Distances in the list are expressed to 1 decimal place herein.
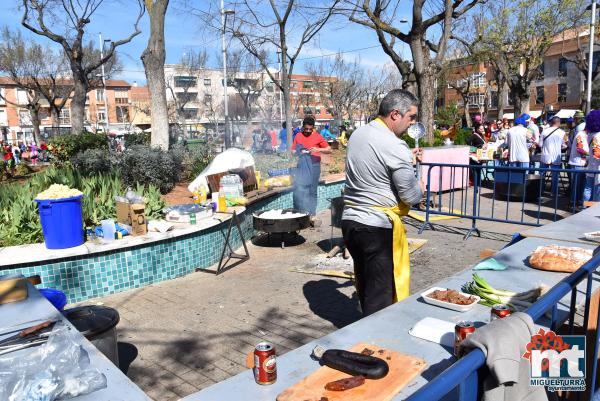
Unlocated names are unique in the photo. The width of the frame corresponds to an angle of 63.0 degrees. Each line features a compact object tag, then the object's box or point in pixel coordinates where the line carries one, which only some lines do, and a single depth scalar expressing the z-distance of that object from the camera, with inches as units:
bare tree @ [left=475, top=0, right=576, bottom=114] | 1083.3
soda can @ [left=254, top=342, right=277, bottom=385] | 80.5
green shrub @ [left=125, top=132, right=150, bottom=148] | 625.7
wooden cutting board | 76.8
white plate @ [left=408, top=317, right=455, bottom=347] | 96.7
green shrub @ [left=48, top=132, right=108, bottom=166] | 561.6
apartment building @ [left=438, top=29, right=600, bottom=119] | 2117.4
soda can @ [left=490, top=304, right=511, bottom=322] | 95.3
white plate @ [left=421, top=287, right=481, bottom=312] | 110.9
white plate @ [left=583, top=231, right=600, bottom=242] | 163.8
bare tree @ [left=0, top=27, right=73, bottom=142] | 1617.9
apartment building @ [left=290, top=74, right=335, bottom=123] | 2564.0
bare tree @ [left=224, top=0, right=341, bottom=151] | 686.6
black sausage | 82.4
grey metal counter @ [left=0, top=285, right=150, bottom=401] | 84.3
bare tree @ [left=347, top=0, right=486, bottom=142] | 513.0
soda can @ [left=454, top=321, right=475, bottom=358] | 87.7
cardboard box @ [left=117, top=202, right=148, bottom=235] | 243.4
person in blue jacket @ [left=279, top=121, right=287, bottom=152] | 828.0
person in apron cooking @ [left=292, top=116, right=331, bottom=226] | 374.9
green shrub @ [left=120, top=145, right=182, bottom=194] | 391.2
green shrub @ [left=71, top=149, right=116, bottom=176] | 418.0
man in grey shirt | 134.3
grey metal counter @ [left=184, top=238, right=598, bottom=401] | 79.7
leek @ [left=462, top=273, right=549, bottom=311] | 113.2
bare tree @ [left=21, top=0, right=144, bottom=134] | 782.5
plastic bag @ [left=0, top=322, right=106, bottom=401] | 83.7
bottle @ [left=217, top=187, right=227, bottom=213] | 304.2
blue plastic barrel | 213.3
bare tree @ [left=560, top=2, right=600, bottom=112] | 1084.5
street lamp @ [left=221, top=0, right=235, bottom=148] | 1007.5
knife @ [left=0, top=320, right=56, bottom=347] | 102.8
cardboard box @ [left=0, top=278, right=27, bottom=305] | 130.6
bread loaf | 135.6
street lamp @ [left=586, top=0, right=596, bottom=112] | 885.1
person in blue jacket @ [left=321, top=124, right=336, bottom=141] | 1117.7
